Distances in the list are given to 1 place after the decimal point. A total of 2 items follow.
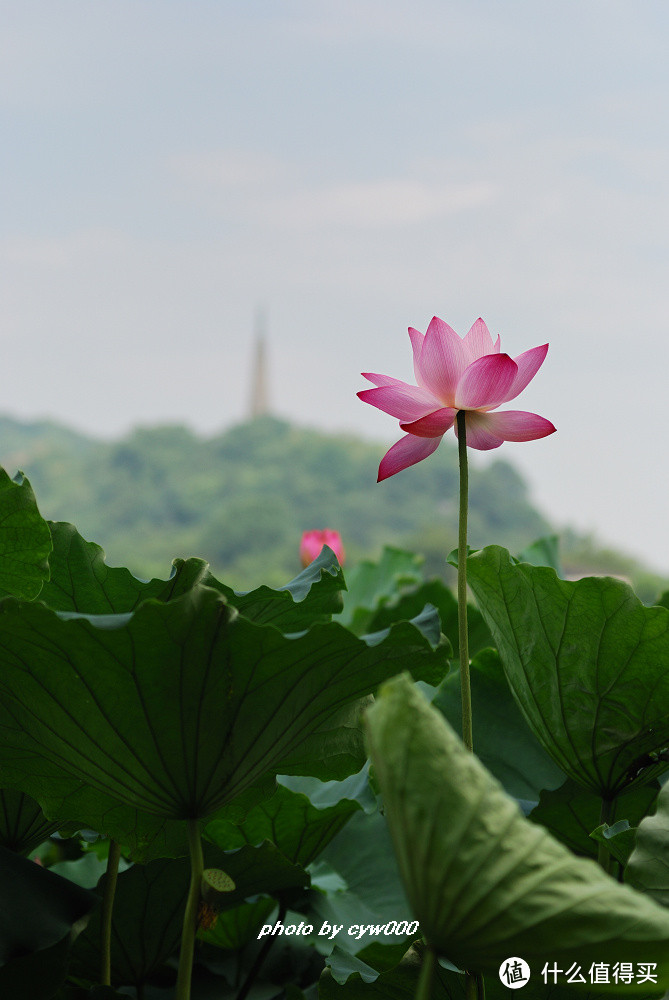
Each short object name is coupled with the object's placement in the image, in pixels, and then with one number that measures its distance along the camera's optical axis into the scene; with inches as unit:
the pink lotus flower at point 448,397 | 118.8
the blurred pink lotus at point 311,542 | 301.4
